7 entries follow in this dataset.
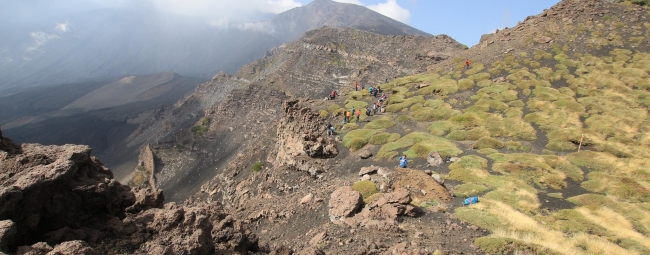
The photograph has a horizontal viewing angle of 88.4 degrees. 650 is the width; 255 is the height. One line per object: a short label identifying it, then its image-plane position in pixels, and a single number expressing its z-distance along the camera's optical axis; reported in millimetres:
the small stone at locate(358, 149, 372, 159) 34656
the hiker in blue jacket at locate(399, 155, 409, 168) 28812
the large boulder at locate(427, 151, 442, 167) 29297
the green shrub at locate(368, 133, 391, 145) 37469
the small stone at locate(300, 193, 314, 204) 27609
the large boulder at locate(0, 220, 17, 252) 9359
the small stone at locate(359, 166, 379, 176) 28266
